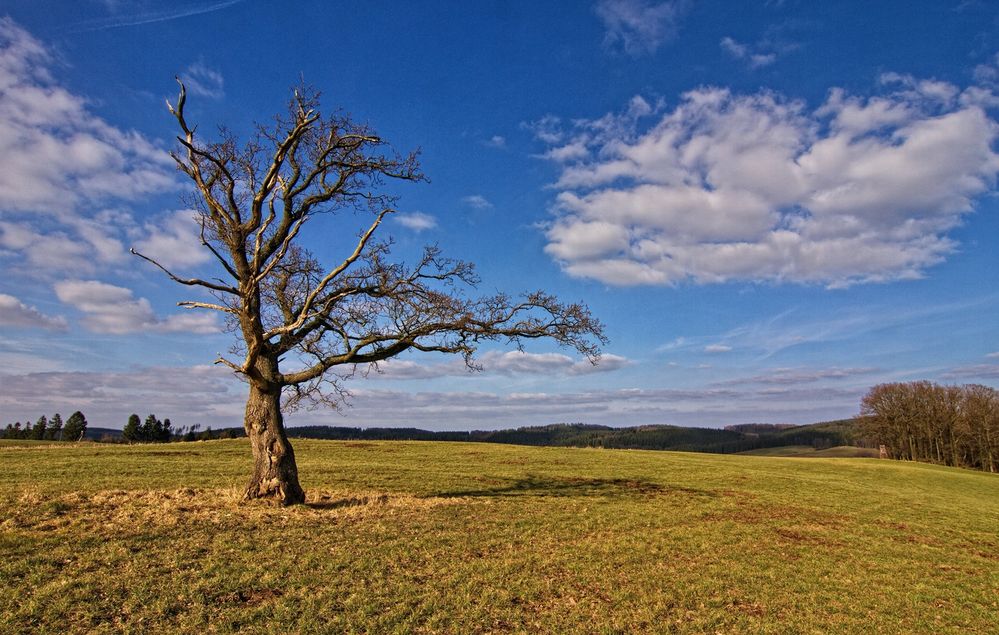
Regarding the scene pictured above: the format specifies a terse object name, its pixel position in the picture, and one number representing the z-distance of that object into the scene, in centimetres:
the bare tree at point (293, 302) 1540
